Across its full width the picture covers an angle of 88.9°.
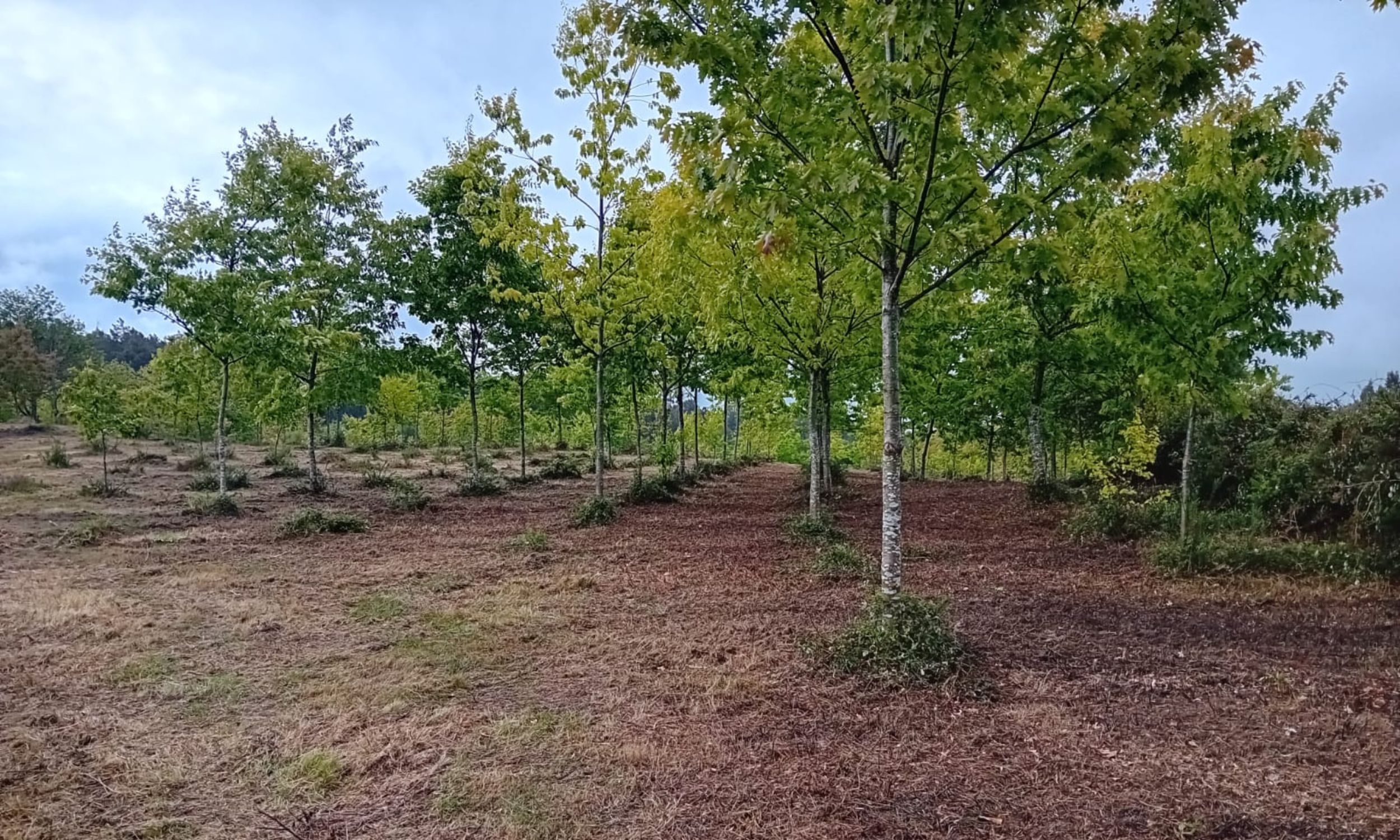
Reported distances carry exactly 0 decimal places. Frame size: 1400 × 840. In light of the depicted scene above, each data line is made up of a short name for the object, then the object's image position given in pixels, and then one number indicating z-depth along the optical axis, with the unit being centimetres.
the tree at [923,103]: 400
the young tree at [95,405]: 1380
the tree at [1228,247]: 673
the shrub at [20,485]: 1434
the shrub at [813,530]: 936
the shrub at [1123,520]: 916
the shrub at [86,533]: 920
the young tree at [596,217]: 1091
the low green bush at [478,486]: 1509
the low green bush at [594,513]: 1097
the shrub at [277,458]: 2012
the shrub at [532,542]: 906
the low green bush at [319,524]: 1018
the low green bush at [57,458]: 1888
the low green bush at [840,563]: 727
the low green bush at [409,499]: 1280
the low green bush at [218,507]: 1190
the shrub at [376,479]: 1636
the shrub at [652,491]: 1360
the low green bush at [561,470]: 1912
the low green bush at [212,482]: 1516
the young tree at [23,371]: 3291
